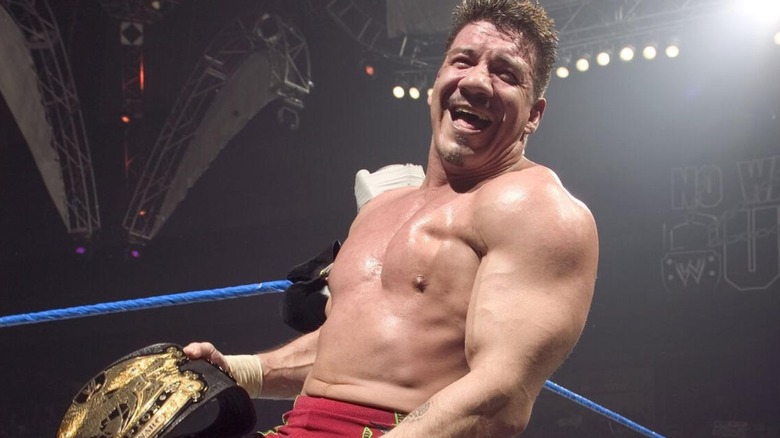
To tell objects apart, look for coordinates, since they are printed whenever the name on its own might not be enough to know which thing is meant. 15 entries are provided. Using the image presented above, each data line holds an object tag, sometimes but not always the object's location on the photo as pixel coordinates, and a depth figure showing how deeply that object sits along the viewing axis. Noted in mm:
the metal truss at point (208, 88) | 6023
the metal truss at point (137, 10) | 6086
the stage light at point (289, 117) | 6090
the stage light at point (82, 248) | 7008
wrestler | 1120
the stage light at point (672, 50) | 5086
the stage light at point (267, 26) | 6059
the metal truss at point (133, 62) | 6160
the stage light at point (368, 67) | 6223
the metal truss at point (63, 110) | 6219
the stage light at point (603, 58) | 5148
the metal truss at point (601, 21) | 4973
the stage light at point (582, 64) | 5221
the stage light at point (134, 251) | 7055
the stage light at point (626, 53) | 5102
